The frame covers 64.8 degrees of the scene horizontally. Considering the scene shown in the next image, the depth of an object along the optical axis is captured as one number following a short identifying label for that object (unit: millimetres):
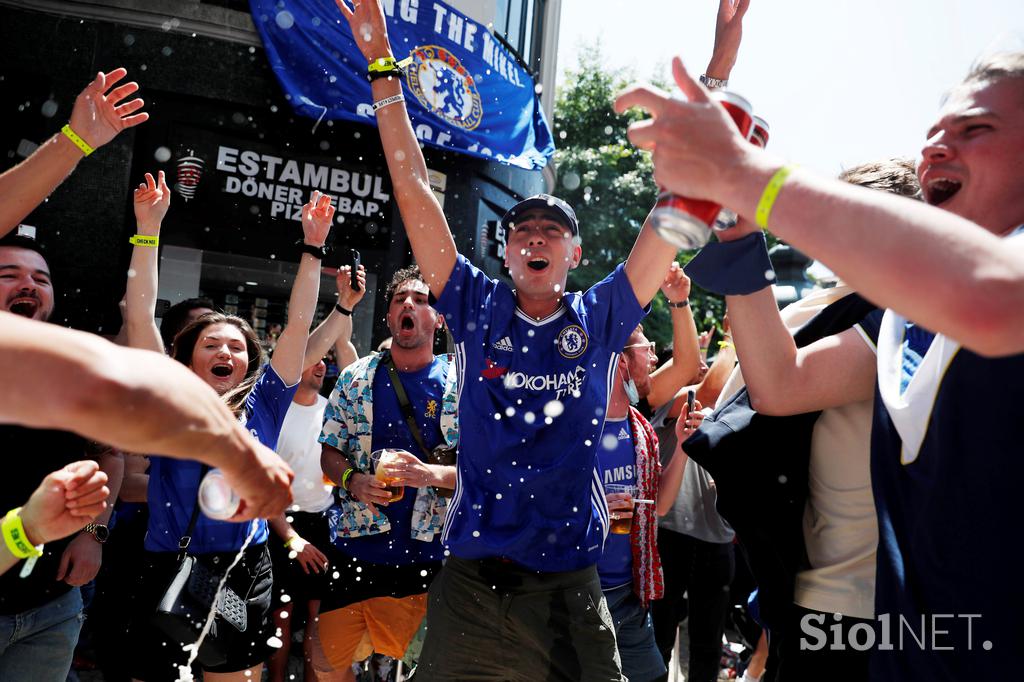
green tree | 21812
